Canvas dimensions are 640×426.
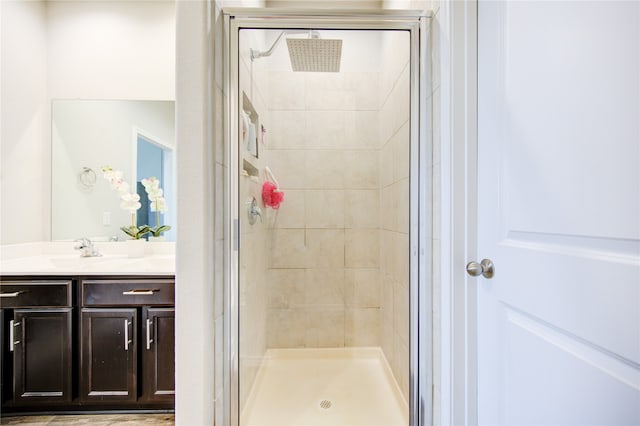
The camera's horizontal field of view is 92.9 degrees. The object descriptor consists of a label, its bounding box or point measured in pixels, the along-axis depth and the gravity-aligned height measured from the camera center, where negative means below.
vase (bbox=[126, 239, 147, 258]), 2.16 -0.25
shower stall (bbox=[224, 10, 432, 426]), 1.31 -0.04
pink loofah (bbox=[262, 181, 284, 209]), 2.17 +0.14
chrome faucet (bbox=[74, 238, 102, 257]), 2.09 -0.24
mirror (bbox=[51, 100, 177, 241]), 2.21 +0.37
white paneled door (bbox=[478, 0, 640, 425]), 0.58 +0.01
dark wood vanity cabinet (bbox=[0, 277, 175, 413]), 1.71 -0.71
